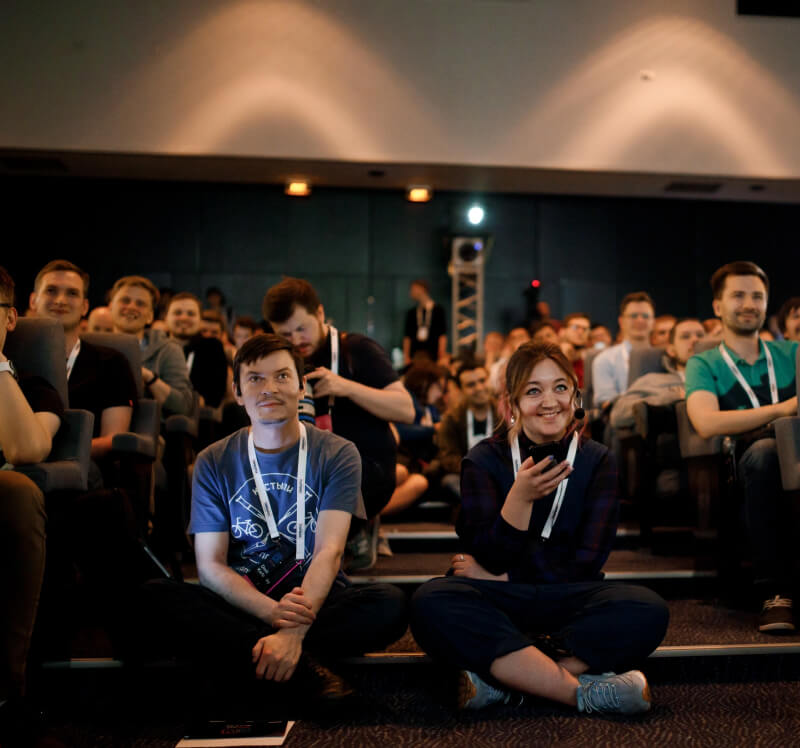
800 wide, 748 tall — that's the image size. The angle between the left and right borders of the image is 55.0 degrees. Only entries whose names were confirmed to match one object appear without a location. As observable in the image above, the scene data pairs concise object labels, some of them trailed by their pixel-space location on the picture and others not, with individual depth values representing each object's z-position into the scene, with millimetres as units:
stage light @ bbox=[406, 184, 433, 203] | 7504
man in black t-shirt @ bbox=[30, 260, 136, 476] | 2582
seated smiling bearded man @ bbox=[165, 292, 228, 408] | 3730
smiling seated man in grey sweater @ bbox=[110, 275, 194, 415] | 3289
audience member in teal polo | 2297
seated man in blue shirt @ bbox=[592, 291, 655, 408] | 4020
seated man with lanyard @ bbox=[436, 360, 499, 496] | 3840
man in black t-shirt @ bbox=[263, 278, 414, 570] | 2385
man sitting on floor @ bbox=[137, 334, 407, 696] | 1690
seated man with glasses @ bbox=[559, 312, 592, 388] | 5422
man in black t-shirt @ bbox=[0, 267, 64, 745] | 1541
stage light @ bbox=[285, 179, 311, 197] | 7449
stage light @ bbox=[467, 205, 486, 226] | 8227
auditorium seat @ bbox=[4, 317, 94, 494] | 1854
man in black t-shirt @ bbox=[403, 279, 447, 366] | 7266
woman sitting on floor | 1662
